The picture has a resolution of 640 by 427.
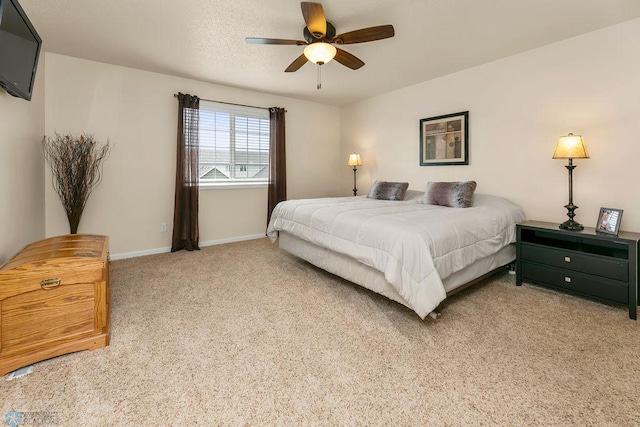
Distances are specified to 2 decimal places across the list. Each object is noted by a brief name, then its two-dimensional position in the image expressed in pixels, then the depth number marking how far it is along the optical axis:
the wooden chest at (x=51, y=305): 1.53
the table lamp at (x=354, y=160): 4.97
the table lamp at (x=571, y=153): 2.54
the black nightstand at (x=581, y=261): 2.17
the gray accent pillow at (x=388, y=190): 3.99
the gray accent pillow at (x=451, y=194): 3.21
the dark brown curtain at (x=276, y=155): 4.76
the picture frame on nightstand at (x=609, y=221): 2.37
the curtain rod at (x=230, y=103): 3.94
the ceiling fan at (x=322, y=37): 2.11
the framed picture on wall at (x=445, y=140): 3.71
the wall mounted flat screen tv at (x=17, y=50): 1.67
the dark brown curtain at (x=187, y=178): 3.95
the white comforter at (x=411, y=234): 1.94
